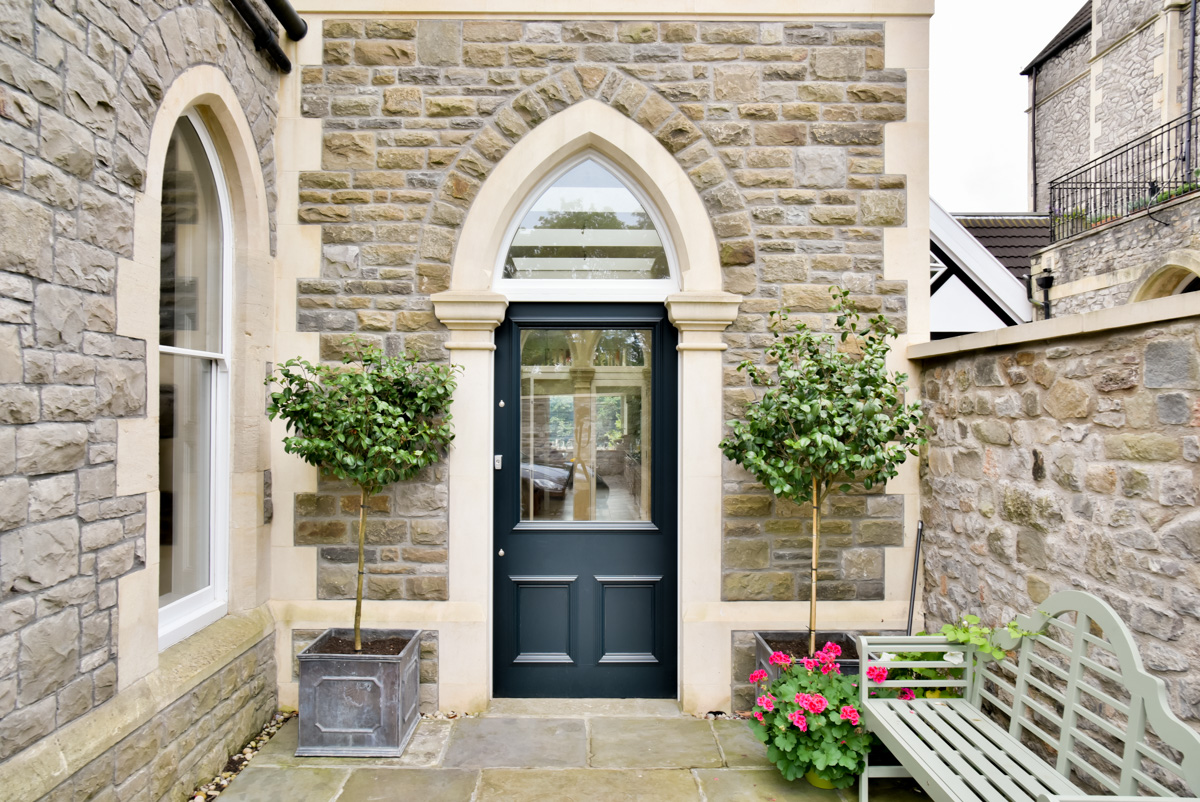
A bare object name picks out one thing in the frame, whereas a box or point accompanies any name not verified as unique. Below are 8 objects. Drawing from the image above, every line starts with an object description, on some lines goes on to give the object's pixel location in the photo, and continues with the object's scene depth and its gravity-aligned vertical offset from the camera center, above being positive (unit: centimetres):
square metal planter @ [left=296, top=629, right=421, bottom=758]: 319 -143
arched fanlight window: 397 +101
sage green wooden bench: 197 -110
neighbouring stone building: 1051 +525
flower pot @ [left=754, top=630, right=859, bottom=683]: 339 -125
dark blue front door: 390 -63
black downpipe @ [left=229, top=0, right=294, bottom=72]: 321 +186
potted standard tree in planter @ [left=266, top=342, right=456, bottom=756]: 317 -32
